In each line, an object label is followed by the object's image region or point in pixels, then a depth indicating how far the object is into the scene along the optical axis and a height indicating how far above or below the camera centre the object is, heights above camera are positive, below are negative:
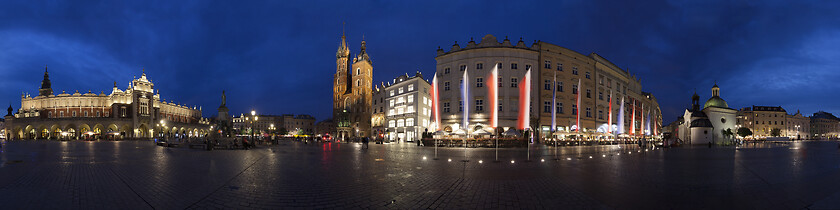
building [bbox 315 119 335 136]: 169.50 -6.96
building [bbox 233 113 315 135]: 162.12 -4.85
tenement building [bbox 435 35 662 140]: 48.00 +3.96
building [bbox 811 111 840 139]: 147.09 -5.41
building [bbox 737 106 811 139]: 123.31 -2.51
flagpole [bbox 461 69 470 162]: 23.33 +0.86
